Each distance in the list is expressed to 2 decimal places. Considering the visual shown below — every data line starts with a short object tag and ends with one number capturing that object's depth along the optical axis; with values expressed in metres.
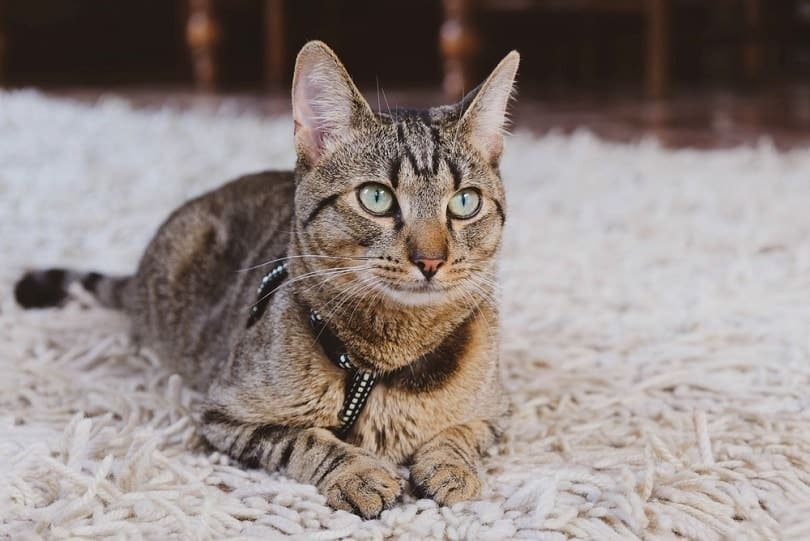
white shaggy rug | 0.84
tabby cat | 0.92
